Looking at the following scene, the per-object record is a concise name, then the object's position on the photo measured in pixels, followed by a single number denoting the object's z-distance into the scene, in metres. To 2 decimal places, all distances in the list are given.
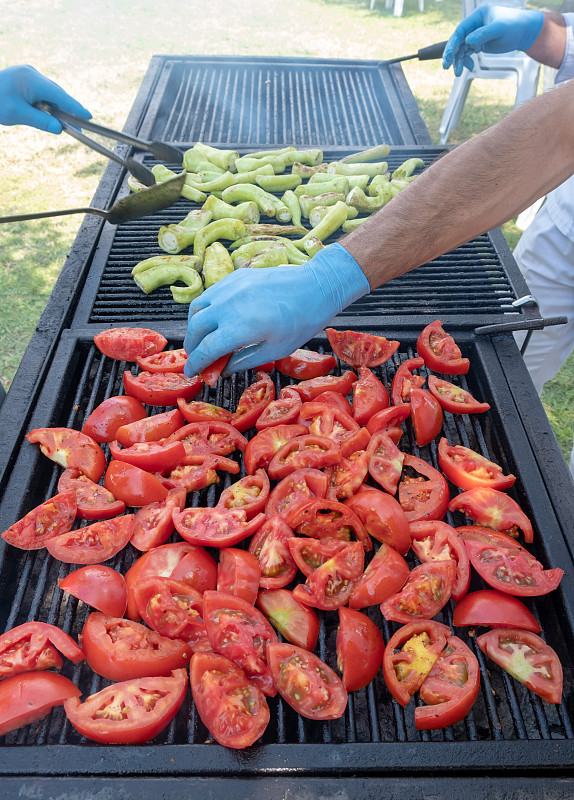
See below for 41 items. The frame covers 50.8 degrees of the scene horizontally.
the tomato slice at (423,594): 0.54
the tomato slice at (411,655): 0.50
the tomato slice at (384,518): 0.58
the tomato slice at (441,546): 0.56
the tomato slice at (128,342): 0.75
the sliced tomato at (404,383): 0.72
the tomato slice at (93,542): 0.57
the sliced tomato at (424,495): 0.61
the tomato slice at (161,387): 0.71
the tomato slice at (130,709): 0.46
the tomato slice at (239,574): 0.54
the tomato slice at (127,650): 0.50
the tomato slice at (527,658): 0.50
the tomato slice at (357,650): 0.50
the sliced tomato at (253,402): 0.70
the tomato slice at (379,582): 0.54
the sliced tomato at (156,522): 0.59
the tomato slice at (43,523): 0.57
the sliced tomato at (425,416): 0.68
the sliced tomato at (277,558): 0.56
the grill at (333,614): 0.45
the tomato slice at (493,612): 0.53
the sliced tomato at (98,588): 0.54
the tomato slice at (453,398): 0.70
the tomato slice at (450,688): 0.48
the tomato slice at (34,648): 0.50
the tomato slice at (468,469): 0.62
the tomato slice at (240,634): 0.50
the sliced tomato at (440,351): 0.74
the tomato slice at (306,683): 0.48
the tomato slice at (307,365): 0.76
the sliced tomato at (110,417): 0.68
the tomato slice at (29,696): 0.47
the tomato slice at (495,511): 0.59
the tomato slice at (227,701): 0.46
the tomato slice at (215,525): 0.58
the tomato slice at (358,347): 0.76
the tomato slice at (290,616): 0.53
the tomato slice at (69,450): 0.64
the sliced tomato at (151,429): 0.67
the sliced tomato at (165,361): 0.74
